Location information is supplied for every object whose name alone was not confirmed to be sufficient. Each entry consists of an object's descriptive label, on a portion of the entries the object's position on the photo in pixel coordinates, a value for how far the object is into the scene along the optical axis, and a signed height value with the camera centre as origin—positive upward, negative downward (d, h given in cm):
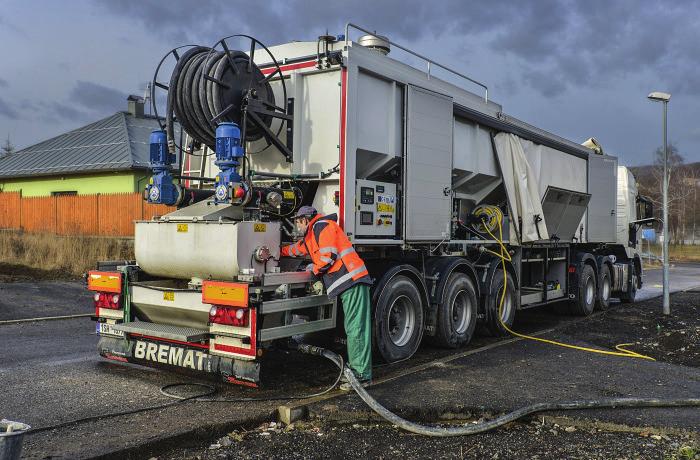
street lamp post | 1254 +77
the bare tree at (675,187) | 5638 +495
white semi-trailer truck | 591 +35
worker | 601 -40
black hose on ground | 474 -137
